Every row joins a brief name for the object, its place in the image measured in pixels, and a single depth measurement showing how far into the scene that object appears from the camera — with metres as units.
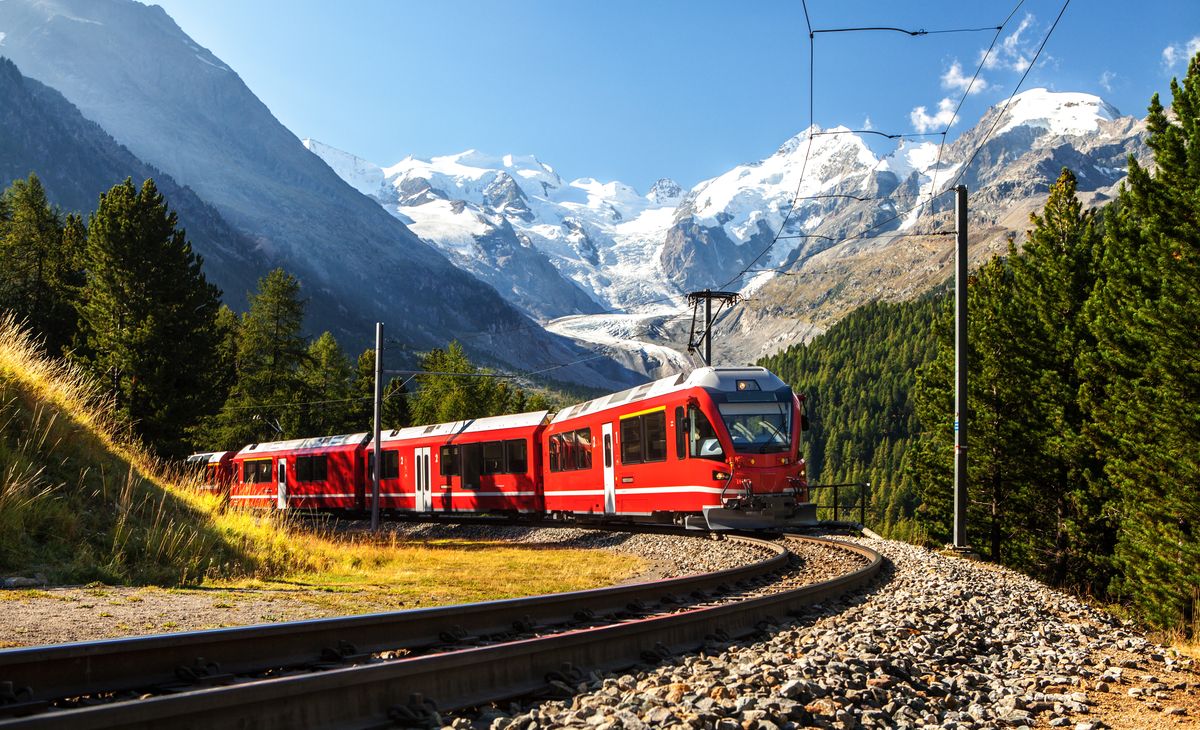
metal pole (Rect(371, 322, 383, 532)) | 28.78
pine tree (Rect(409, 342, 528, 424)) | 74.62
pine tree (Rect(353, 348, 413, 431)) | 72.50
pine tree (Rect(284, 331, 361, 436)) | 65.31
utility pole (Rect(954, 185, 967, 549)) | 17.67
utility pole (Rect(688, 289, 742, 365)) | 35.39
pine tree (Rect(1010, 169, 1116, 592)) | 30.91
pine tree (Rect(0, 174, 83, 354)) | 46.69
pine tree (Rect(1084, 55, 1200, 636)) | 21.64
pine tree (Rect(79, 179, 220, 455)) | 38.19
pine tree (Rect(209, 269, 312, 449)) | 60.34
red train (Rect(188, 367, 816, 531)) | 19.14
